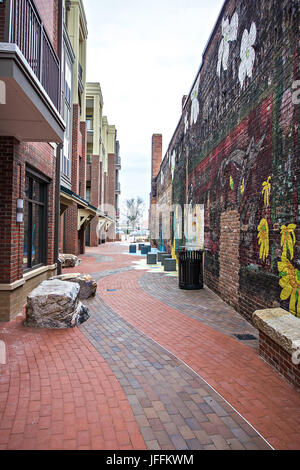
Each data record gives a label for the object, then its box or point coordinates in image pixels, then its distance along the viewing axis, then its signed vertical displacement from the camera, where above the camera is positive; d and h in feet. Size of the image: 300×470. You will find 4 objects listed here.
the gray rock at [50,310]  17.83 -4.40
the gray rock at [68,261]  47.29 -4.21
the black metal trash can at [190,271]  30.68 -3.65
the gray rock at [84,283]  25.52 -4.16
